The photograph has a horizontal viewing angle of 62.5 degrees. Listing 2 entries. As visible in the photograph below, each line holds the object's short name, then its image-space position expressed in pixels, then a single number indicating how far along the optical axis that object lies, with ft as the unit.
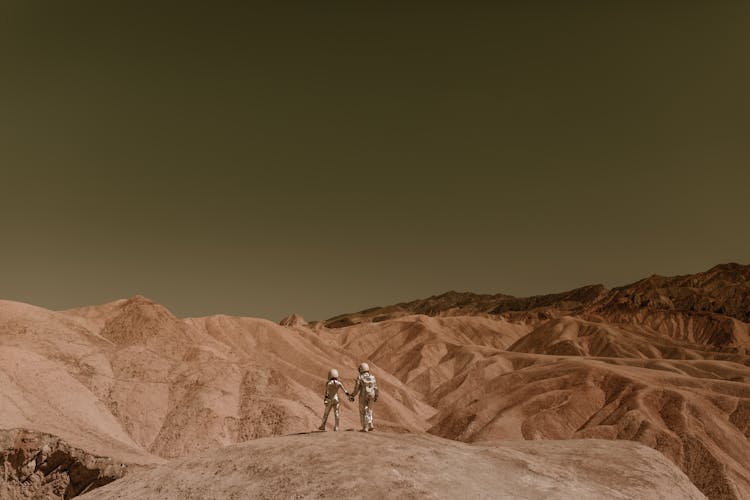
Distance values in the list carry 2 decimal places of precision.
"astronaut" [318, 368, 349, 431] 62.34
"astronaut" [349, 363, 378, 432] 61.67
